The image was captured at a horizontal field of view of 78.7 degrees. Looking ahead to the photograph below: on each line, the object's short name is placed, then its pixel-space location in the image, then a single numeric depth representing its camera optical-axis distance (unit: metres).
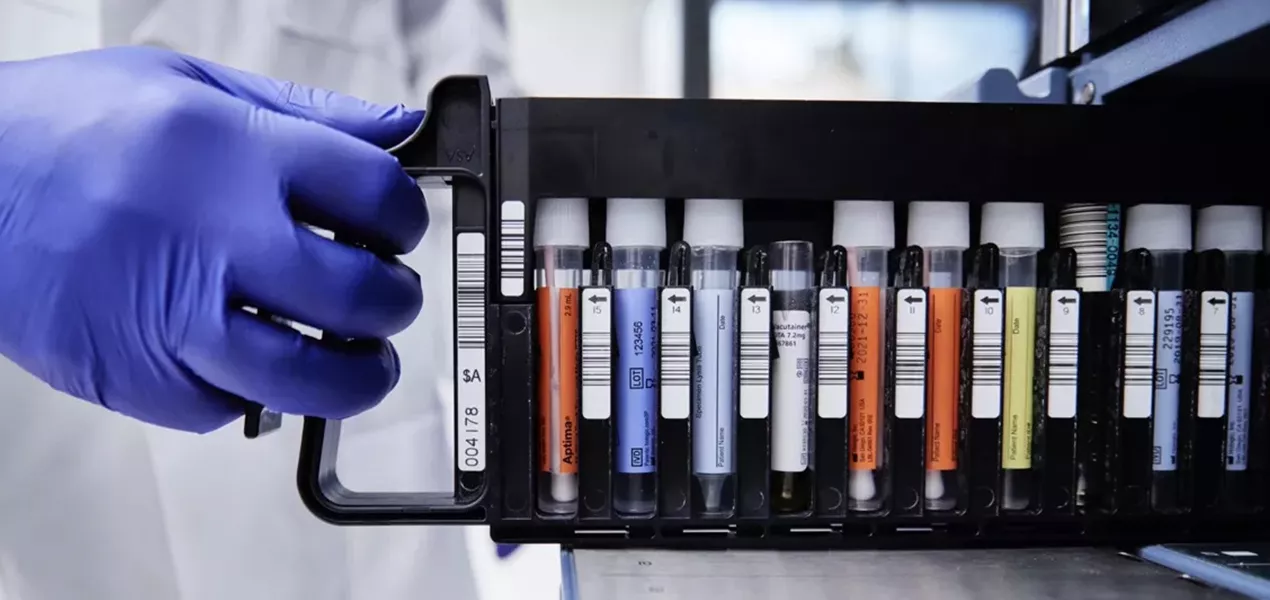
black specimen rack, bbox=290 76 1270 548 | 0.51
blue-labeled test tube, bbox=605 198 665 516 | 0.52
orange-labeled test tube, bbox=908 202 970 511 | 0.53
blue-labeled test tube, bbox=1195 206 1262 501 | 0.55
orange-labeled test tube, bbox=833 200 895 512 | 0.53
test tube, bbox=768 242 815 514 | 0.53
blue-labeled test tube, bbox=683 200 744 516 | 0.52
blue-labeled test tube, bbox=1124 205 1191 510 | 0.54
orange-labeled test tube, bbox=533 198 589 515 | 0.52
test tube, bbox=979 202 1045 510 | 0.54
